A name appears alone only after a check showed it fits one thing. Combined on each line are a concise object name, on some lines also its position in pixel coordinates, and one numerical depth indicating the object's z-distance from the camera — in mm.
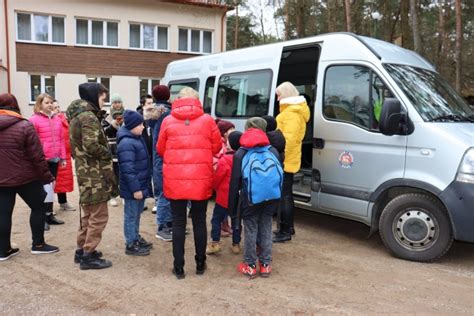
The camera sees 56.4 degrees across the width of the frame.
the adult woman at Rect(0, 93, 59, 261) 4656
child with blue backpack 4297
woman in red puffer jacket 4215
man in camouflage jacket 4387
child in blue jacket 4656
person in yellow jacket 5418
